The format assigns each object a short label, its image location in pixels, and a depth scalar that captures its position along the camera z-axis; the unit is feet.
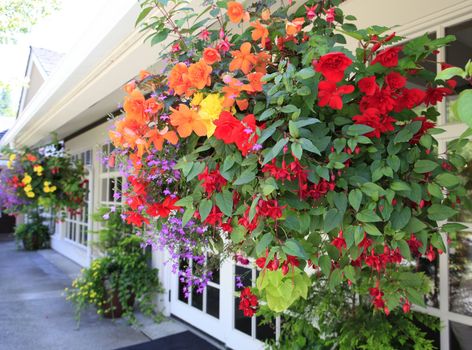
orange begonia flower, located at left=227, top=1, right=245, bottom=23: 3.35
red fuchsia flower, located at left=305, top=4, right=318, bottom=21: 3.34
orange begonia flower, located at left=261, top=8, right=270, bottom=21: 3.46
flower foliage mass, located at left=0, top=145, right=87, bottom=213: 17.53
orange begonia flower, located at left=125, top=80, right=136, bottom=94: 3.96
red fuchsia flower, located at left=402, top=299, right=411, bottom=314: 3.56
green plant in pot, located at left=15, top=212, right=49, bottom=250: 32.78
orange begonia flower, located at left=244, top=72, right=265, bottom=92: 3.17
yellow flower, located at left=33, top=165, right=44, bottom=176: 17.48
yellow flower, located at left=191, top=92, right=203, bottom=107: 3.41
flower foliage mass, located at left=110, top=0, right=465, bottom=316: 2.84
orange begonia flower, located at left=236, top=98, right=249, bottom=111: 3.26
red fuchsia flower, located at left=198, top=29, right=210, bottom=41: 3.95
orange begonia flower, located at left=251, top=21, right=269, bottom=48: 3.29
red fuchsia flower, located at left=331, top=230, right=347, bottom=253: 3.10
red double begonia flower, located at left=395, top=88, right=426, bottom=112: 3.09
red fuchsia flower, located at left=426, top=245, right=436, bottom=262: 3.25
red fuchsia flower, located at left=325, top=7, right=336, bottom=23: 3.32
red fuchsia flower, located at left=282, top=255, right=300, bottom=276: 2.97
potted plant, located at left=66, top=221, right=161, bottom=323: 14.46
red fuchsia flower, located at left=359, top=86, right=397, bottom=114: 2.94
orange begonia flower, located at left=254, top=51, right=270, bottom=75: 3.43
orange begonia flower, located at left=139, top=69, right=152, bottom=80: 4.11
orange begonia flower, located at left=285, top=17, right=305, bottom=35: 3.20
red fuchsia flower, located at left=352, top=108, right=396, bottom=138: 2.91
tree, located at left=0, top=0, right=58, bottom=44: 26.78
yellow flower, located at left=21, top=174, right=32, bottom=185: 16.91
